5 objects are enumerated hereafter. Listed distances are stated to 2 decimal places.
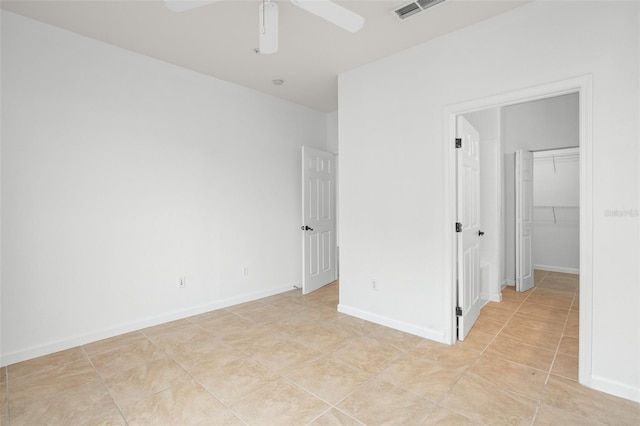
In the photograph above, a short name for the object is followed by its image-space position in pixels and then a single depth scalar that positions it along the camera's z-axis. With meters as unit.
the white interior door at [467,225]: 2.91
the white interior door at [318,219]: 4.48
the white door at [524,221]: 4.51
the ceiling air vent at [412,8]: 2.36
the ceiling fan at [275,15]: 1.75
